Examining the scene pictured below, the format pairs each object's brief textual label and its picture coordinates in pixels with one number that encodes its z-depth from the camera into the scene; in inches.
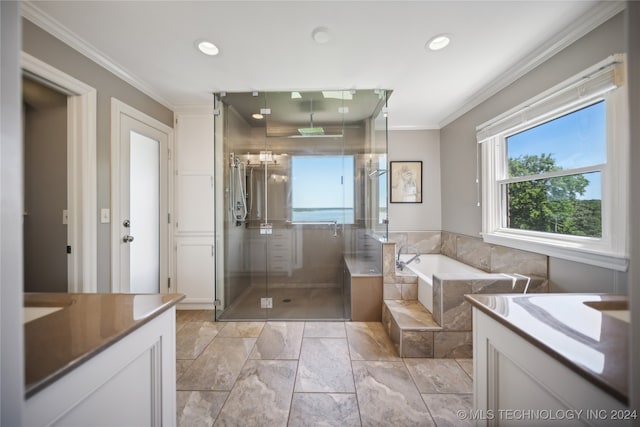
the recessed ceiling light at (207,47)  67.4
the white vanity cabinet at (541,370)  21.8
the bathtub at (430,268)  85.2
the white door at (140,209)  81.8
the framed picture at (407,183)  133.8
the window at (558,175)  60.0
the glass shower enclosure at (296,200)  107.7
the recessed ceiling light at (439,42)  64.8
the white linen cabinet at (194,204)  108.6
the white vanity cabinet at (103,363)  21.5
